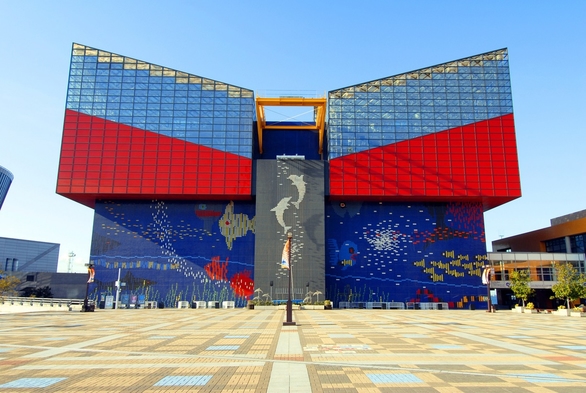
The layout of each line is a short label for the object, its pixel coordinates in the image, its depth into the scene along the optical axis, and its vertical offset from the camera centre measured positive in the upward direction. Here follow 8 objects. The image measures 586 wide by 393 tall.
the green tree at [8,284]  60.93 -0.13
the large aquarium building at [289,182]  66.12 +14.87
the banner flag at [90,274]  50.80 +1.06
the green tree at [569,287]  50.84 -0.25
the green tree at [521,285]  57.69 -0.05
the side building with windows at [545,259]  70.06 +4.00
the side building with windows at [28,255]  152.00 +9.93
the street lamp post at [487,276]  54.03 +1.02
